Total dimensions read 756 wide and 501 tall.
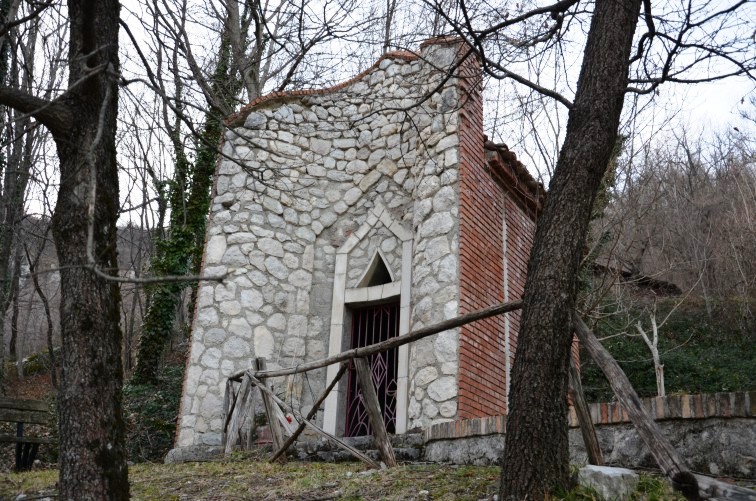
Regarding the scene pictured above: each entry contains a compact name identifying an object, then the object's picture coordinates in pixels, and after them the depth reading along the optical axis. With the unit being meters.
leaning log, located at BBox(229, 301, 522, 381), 4.18
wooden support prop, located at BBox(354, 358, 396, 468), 5.03
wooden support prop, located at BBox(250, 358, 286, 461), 6.04
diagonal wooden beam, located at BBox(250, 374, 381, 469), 5.06
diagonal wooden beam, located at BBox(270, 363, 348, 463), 5.56
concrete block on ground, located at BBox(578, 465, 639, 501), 3.24
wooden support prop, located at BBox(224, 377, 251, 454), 6.79
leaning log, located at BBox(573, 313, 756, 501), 2.74
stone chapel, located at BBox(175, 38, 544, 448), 7.54
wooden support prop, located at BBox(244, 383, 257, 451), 6.84
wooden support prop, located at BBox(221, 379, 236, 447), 7.24
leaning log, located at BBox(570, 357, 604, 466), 3.55
